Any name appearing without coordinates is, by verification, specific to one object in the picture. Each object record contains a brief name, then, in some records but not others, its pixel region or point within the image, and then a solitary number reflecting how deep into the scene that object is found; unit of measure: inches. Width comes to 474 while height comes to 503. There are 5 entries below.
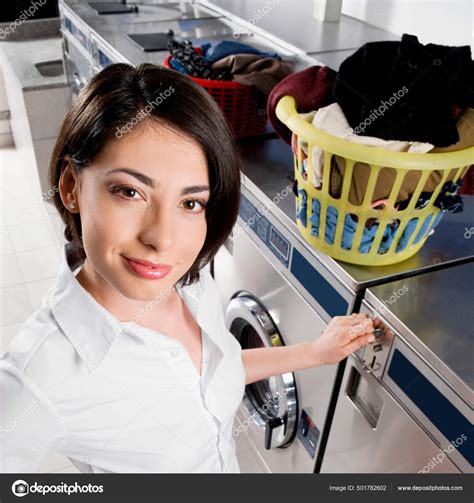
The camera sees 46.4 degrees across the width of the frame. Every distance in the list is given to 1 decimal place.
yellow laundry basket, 42.7
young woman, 34.0
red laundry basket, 67.2
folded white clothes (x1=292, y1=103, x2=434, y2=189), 45.1
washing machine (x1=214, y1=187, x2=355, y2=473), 57.4
